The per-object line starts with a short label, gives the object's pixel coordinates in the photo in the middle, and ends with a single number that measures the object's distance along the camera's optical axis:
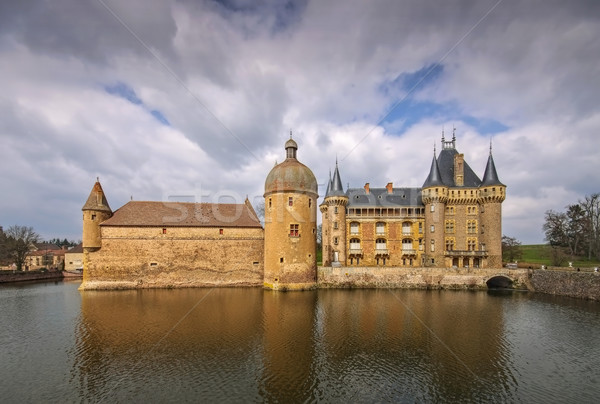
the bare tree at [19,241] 45.34
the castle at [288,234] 27.58
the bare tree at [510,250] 43.34
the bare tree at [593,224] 40.62
